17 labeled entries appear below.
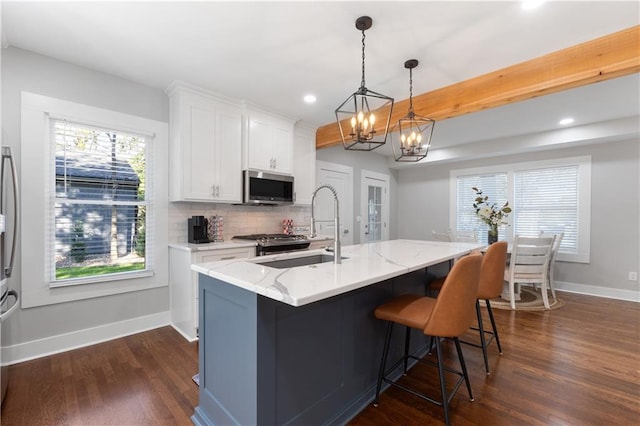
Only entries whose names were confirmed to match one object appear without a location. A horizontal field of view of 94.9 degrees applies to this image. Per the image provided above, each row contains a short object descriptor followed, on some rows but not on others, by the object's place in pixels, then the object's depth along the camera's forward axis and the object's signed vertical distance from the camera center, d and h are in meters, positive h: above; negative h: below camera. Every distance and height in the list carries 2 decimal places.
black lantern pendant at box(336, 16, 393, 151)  1.95 +0.59
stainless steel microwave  3.59 +0.29
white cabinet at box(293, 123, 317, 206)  4.27 +0.71
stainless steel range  3.32 -0.38
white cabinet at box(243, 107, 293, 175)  3.62 +0.89
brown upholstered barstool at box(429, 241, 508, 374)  2.30 -0.51
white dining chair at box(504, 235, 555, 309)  3.78 -0.67
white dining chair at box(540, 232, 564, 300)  4.23 -0.65
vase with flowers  4.13 -0.12
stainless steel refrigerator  1.79 -0.23
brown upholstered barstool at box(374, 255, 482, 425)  1.57 -0.56
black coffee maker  3.21 -0.22
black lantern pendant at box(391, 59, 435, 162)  2.54 +0.65
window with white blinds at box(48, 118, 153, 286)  2.64 +0.05
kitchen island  1.34 -0.69
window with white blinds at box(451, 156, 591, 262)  4.60 +0.23
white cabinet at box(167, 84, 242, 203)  3.10 +0.70
